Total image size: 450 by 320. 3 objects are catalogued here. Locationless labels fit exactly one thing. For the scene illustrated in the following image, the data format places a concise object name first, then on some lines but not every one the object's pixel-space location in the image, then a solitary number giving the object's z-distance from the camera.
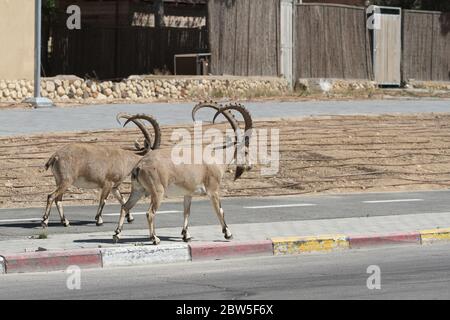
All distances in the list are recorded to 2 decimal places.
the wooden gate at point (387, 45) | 34.75
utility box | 31.02
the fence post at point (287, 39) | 32.09
